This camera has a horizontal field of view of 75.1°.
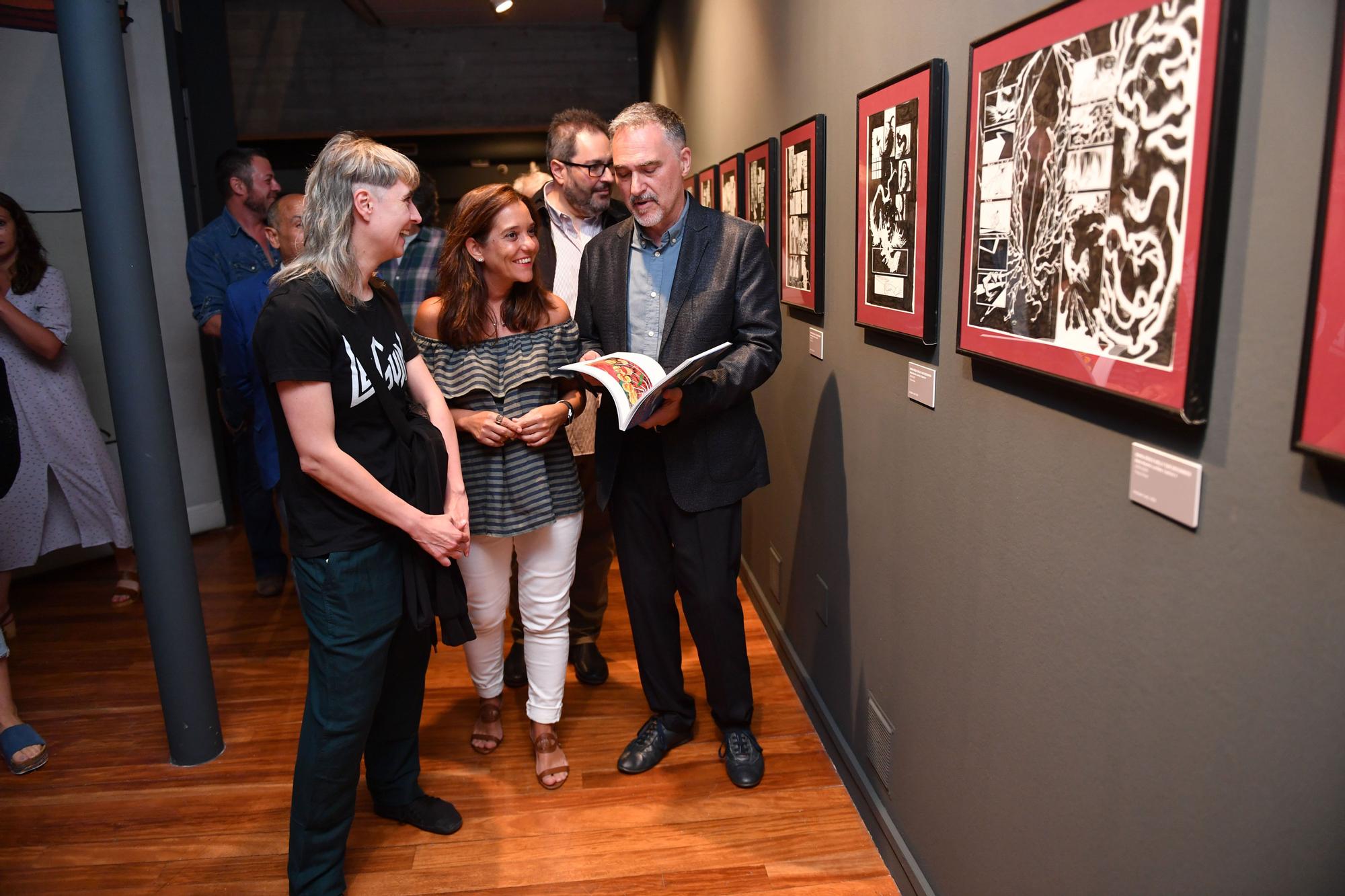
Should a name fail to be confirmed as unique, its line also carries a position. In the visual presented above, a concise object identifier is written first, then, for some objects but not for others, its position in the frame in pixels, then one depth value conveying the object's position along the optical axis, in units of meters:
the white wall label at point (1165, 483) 1.06
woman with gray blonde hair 1.77
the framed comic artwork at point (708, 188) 4.42
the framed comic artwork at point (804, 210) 2.56
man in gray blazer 2.26
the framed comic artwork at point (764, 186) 3.15
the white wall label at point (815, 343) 2.75
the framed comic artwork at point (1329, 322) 0.82
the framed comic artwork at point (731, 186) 3.79
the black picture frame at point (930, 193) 1.69
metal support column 2.38
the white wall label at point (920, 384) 1.85
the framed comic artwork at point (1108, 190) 0.99
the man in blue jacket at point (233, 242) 3.91
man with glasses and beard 2.92
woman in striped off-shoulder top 2.29
